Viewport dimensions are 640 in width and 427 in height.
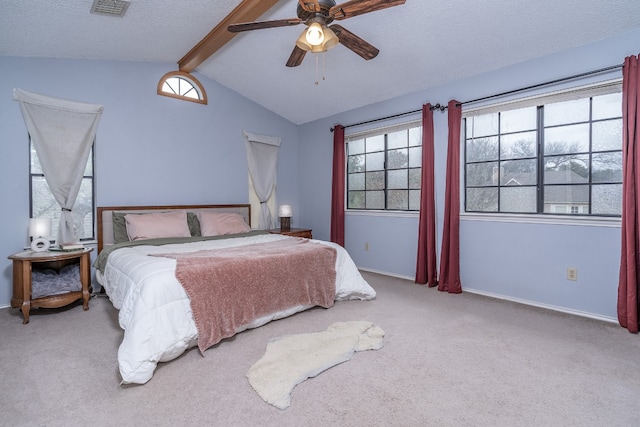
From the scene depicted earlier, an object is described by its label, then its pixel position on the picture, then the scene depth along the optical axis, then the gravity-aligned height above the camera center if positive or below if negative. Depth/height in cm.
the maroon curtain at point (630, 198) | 255 +11
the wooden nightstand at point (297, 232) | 470 -33
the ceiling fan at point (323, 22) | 199 +123
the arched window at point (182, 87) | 415 +160
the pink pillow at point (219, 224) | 405 -19
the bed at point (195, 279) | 200 -54
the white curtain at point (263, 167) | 500 +67
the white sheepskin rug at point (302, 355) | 179 -95
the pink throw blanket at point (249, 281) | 223 -56
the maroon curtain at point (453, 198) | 365 +15
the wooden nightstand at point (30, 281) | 279 -66
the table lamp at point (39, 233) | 302 -23
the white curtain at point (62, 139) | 330 +72
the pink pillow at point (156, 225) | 355 -19
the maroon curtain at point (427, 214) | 387 -4
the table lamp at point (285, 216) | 506 -10
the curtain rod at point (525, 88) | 275 +120
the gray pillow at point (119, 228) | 365 -22
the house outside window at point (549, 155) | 289 +56
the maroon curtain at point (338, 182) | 491 +43
